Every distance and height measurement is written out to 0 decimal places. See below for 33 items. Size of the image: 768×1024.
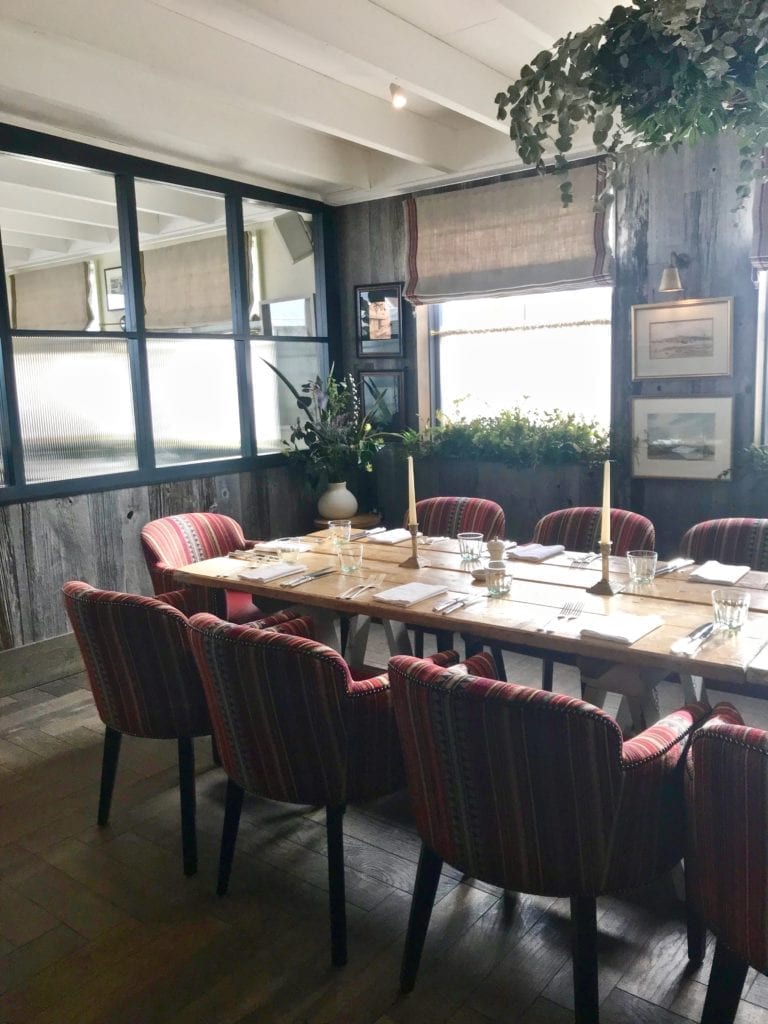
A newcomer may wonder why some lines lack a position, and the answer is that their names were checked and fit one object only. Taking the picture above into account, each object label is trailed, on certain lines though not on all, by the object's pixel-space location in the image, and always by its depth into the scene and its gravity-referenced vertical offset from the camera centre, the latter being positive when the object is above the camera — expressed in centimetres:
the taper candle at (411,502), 310 -44
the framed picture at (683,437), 432 -33
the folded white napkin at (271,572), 306 -68
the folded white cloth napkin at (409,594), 267 -68
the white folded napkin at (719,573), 278 -67
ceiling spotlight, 357 +123
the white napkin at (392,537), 370 -68
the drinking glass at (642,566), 277 -63
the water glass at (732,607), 226 -63
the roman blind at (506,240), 462 +84
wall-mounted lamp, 412 +47
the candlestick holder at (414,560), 320 -67
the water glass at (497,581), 274 -65
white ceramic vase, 550 -76
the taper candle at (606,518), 256 -43
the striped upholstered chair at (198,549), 346 -73
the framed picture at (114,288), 487 +63
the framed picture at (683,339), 425 +19
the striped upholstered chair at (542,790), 161 -83
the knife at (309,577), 297 -69
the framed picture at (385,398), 566 -8
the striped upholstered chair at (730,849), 149 -88
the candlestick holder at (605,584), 267 -66
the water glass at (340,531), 355 -62
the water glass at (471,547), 317 -62
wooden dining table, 212 -69
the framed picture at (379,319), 561 +45
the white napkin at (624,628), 221 -68
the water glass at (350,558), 320 -68
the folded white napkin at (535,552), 322 -67
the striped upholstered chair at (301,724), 199 -83
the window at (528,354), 489 +17
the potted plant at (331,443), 543 -36
